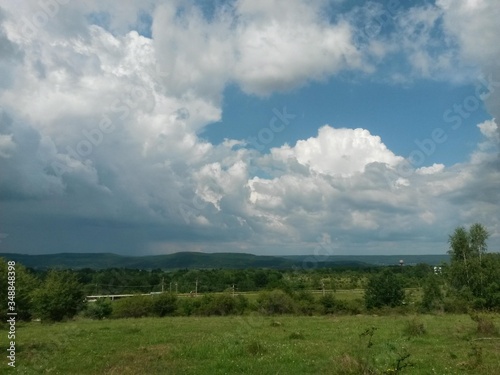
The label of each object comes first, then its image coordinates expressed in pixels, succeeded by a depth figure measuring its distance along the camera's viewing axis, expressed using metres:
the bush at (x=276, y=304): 50.75
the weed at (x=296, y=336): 23.80
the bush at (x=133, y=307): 53.06
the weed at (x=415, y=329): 24.40
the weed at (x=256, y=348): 18.08
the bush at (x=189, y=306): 55.06
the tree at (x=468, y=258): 52.44
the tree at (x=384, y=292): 60.91
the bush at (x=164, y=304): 54.69
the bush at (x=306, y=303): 52.19
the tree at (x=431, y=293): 51.40
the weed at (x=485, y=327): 22.67
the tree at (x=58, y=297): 47.62
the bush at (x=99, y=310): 51.34
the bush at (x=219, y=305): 54.79
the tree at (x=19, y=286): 21.41
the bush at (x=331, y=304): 56.28
